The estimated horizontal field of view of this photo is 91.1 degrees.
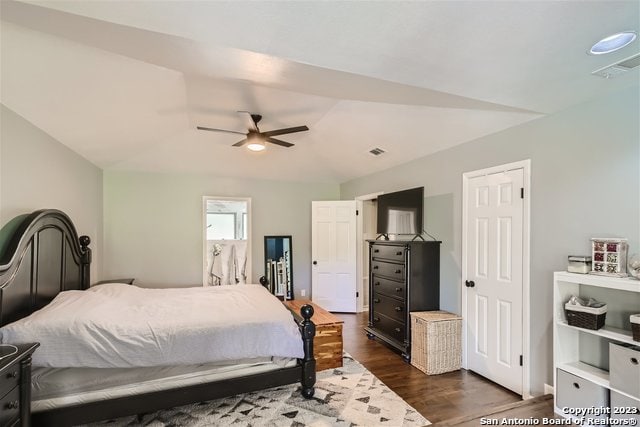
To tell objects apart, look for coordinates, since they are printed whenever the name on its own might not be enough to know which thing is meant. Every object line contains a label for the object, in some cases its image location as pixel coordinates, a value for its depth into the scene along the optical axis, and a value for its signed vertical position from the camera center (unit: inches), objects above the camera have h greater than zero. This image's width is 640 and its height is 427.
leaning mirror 229.6 -37.6
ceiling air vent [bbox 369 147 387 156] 174.6 +35.9
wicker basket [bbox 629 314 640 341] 76.2 -27.3
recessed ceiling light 64.3 +36.8
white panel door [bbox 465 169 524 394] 115.2 -24.7
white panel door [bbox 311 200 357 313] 227.1 -29.5
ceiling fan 132.9 +34.7
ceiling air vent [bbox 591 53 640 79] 73.0 +35.7
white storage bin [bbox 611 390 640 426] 76.7 -48.7
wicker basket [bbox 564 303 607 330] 85.7 -28.6
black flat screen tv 161.8 +1.3
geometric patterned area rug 96.6 -64.2
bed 85.2 -47.9
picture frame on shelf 84.0 -11.7
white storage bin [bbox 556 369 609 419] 84.3 -50.1
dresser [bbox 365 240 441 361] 145.8 -34.3
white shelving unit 83.6 -31.9
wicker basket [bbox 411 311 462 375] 130.2 -54.7
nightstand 65.6 -38.3
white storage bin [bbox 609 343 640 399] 75.8 -38.6
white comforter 84.7 -34.6
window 222.5 -8.1
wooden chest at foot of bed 132.0 -55.0
